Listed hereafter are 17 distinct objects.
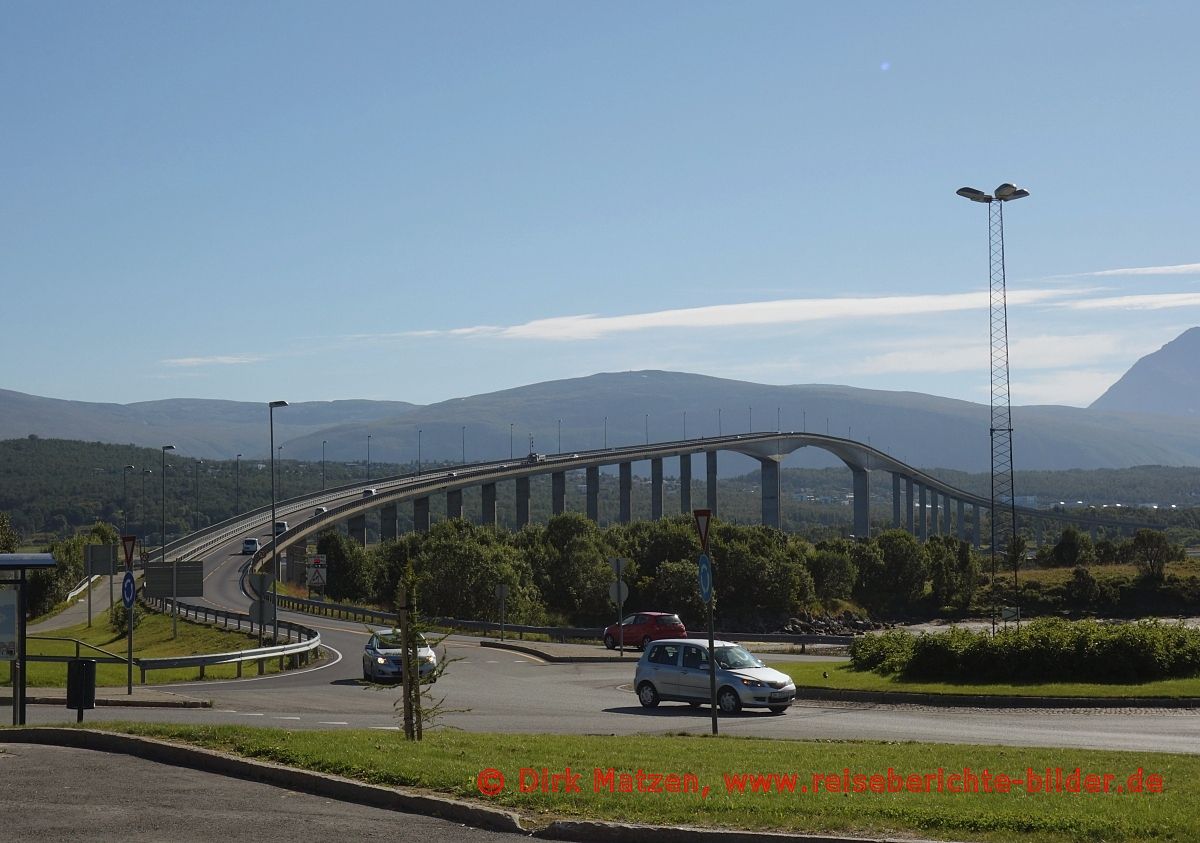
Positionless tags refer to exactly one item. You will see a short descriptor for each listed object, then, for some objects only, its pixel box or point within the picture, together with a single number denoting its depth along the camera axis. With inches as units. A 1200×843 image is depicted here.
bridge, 4852.4
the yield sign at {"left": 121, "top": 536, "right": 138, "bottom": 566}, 1156.9
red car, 1971.0
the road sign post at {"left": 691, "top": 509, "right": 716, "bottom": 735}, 778.2
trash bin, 864.3
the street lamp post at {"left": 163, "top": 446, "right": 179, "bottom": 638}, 2101.7
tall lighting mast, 1487.5
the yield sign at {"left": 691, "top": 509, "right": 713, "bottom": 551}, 775.2
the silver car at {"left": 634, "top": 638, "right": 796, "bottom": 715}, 1069.8
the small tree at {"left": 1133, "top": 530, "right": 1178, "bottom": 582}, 4685.0
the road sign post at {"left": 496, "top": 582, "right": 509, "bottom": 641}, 1989.4
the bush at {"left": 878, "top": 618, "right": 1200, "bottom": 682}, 1154.0
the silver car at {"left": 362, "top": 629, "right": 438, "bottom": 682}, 1350.9
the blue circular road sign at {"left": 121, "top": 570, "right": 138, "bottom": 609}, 1177.3
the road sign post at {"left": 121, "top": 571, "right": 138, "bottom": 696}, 1149.0
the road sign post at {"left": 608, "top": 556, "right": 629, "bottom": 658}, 1684.3
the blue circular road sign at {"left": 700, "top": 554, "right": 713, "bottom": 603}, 789.9
